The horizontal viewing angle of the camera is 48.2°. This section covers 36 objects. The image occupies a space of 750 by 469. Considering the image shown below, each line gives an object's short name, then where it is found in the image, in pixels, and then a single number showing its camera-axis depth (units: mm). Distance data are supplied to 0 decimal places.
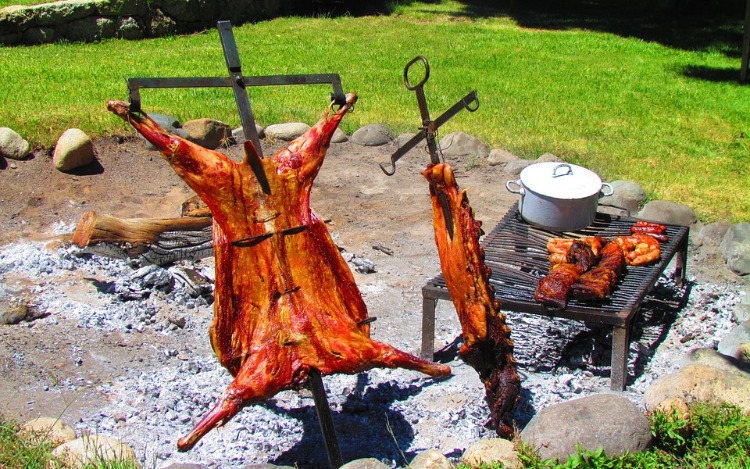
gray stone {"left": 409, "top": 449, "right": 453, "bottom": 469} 3645
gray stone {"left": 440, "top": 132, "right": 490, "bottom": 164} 8797
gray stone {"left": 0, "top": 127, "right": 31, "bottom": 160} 7680
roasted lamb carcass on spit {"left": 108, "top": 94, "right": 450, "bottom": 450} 3768
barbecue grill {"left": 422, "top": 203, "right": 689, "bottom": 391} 4746
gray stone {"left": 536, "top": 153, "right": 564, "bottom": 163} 8359
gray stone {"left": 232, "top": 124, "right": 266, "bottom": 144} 8820
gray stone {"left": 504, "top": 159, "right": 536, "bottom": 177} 8344
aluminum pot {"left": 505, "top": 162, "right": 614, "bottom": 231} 5730
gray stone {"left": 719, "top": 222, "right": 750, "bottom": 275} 6492
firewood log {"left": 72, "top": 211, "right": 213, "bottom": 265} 6242
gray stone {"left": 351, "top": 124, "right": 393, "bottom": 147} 9094
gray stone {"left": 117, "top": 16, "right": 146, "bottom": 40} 13383
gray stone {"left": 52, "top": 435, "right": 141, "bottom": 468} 3711
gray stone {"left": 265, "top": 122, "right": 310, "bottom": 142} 8891
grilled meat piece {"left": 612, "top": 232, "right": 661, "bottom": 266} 5465
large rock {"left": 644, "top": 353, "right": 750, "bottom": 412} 4188
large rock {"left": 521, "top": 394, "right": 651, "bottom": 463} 3766
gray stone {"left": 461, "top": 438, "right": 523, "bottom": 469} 3723
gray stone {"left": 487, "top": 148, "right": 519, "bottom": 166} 8602
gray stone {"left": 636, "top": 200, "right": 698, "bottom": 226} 7168
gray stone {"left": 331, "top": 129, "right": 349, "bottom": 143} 9164
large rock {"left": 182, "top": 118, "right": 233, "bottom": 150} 8383
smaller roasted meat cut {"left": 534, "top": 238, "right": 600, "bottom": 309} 4734
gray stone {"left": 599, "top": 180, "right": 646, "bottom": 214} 7492
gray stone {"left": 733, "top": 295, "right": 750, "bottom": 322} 5738
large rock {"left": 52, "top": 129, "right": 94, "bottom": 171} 7660
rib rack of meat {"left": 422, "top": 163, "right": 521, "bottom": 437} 3789
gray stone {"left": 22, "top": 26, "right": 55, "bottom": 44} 12539
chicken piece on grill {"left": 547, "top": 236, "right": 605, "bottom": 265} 5418
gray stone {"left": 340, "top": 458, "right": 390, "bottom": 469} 3529
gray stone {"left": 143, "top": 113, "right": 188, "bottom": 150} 8242
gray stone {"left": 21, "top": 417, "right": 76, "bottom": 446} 4012
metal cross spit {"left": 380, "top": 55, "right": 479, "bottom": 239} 3492
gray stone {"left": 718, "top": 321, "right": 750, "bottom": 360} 5153
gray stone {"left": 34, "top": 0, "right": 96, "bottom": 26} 12453
